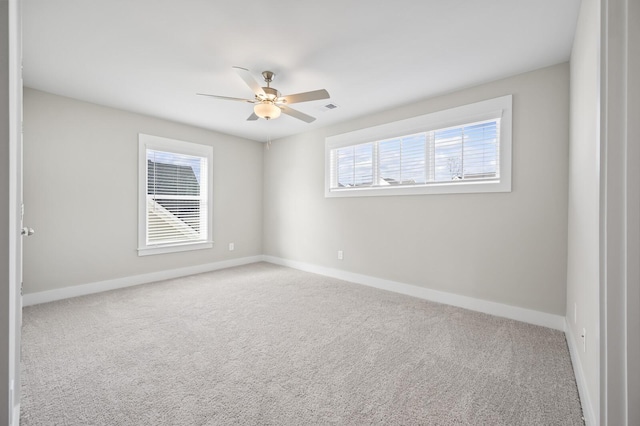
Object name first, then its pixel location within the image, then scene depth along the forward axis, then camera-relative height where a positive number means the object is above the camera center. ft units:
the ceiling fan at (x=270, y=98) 8.15 +3.57
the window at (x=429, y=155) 9.75 +2.47
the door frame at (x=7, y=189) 2.60 +0.22
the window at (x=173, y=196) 13.48 +0.89
